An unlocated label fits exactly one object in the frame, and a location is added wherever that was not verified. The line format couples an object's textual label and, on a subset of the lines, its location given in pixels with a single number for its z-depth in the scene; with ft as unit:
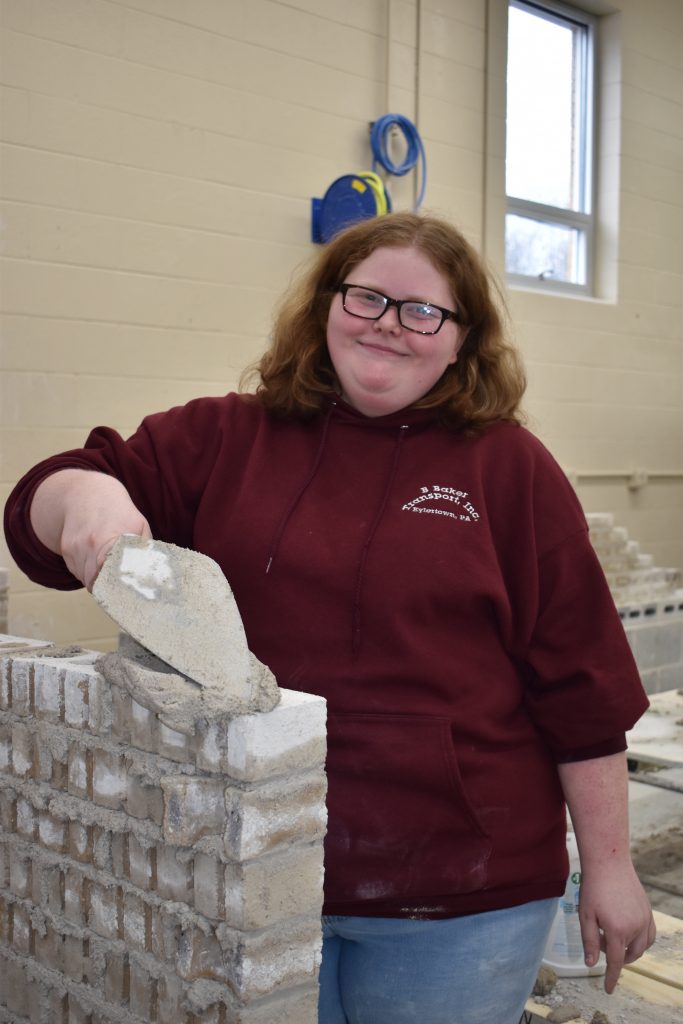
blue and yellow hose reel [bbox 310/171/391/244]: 14.24
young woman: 4.58
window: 18.30
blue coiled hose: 14.76
